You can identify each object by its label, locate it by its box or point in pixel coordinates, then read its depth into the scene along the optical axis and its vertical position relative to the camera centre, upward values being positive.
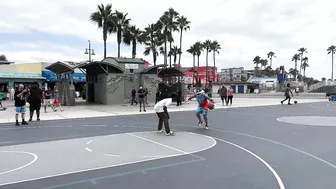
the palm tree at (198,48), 66.00 +8.35
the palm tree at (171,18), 44.43 +9.94
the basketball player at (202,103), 11.33 -0.56
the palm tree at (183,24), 49.88 +10.25
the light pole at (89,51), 38.56 +4.55
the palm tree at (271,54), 131.00 +13.98
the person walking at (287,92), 25.49 -0.38
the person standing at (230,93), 24.78 -0.47
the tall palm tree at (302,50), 117.44 +14.00
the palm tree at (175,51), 56.98 +6.71
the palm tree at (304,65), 126.94 +9.14
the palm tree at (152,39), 46.12 +7.23
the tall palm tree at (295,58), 120.19 +11.39
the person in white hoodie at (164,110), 9.92 -0.71
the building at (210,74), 76.43 +3.46
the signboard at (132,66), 27.92 +1.95
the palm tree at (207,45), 72.75 +9.90
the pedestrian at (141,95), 19.39 -0.44
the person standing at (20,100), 12.31 -0.47
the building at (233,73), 114.72 +5.73
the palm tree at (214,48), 73.81 +9.57
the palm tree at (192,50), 66.25 +7.97
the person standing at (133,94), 24.69 -0.48
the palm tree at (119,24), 38.03 +7.86
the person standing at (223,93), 24.86 -0.43
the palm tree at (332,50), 104.94 +12.60
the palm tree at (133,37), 40.03 +6.66
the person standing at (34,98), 13.80 -0.43
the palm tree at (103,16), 37.28 +8.54
